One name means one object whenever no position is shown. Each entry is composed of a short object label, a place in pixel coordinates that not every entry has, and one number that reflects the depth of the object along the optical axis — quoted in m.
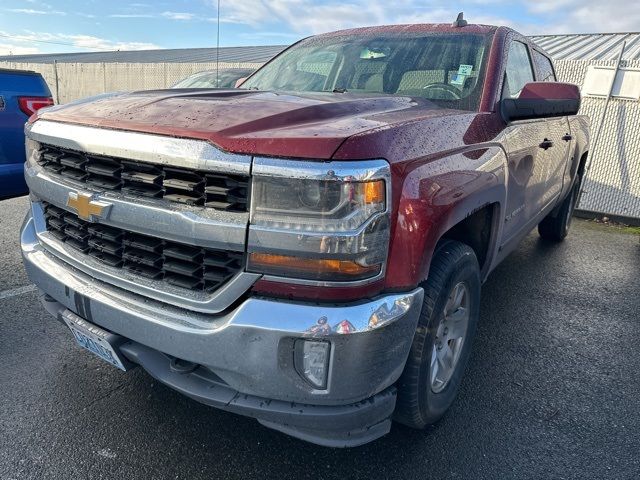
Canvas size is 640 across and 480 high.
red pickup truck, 1.63
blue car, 3.96
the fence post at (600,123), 6.82
